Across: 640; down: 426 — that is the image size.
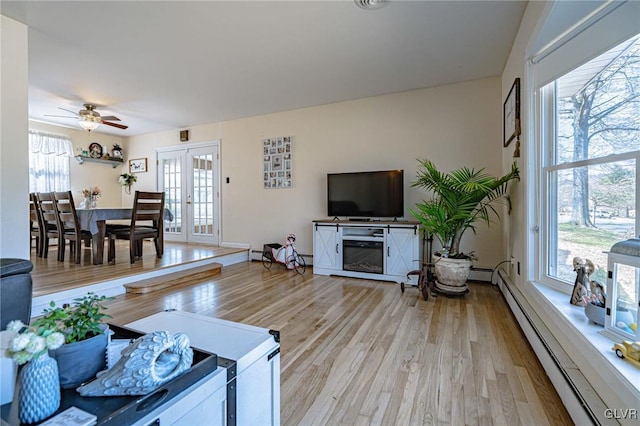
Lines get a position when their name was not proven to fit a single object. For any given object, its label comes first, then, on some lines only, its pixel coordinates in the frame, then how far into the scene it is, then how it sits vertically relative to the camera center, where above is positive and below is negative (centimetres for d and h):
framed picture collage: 476 +82
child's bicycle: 429 -68
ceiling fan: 412 +134
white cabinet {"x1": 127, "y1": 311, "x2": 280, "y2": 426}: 89 -51
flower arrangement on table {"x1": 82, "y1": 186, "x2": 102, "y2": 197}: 430 +28
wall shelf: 588 +108
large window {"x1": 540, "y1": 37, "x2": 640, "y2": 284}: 138 +29
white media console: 350 -50
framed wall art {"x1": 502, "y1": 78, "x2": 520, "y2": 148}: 251 +92
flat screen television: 377 +23
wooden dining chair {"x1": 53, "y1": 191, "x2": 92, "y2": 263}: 364 -17
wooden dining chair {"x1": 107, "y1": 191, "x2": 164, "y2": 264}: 393 -27
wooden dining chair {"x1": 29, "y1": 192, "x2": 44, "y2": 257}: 430 -24
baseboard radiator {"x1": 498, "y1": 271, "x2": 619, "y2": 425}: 116 -79
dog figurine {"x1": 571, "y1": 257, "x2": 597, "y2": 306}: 162 -40
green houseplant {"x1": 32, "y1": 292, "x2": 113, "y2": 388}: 74 -35
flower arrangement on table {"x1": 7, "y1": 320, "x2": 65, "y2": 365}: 62 -29
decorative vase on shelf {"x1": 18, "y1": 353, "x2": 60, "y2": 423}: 62 -40
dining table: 358 -14
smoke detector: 214 +155
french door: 563 +43
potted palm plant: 286 -8
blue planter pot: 75 -40
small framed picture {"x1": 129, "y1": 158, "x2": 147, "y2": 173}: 639 +102
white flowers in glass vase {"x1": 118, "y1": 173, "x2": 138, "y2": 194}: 630 +69
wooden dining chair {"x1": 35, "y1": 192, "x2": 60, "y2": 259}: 406 -11
